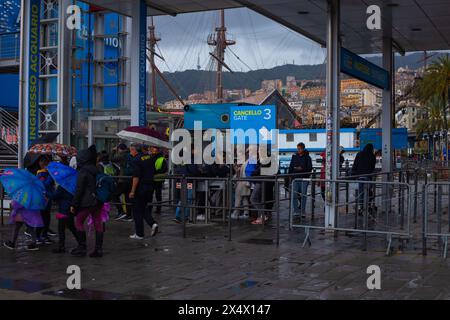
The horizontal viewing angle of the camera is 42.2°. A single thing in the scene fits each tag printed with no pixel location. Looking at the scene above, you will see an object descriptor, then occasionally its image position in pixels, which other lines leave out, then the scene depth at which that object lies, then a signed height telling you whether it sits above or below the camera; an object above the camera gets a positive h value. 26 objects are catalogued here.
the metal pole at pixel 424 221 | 9.34 -0.95
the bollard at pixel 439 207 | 9.55 -0.74
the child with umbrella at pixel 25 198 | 9.61 -0.61
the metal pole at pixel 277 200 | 10.30 -0.67
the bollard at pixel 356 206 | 10.68 -0.83
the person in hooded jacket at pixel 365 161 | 14.34 +0.04
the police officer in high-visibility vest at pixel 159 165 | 12.97 -0.08
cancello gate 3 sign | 12.95 +0.94
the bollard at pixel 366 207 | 10.25 -0.79
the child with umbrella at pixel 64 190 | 9.39 -0.47
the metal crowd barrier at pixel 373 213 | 9.76 -0.99
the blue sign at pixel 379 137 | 18.38 +0.82
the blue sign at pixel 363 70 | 12.10 +2.15
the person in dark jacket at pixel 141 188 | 10.55 -0.48
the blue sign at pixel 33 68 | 15.11 +2.42
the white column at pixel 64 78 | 15.59 +2.25
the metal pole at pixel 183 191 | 11.51 -0.58
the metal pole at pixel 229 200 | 10.77 -0.71
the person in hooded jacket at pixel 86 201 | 9.07 -0.62
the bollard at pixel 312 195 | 12.82 -0.74
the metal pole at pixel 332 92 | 11.59 +1.41
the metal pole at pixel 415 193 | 12.33 -0.64
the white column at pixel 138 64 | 13.88 +2.33
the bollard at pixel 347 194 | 11.58 -0.65
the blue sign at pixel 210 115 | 15.48 +1.26
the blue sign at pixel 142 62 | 13.92 +2.39
